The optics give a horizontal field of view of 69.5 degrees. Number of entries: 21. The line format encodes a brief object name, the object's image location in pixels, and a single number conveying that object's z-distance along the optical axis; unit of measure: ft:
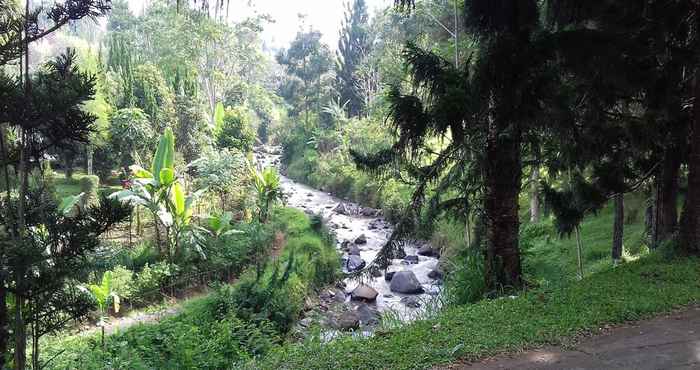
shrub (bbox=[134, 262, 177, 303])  35.69
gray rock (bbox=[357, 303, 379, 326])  34.86
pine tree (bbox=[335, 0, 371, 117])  130.11
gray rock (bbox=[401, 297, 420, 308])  38.52
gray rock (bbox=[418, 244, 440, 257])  55.57
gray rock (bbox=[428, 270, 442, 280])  46.14
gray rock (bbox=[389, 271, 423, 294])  42.78
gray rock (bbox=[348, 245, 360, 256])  54.54
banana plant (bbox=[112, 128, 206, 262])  37.73
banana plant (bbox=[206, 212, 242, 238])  42.16
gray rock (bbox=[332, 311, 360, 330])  32.61
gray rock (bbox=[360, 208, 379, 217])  76.64
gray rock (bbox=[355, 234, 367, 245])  59.93
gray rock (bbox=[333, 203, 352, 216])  77.87
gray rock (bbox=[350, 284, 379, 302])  41.11
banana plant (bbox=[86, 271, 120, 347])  30.48
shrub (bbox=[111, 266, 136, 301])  34.37
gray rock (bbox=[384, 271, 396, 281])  46.39
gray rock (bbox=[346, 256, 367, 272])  49.47
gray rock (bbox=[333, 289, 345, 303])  41.45
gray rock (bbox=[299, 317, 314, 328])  33.83
